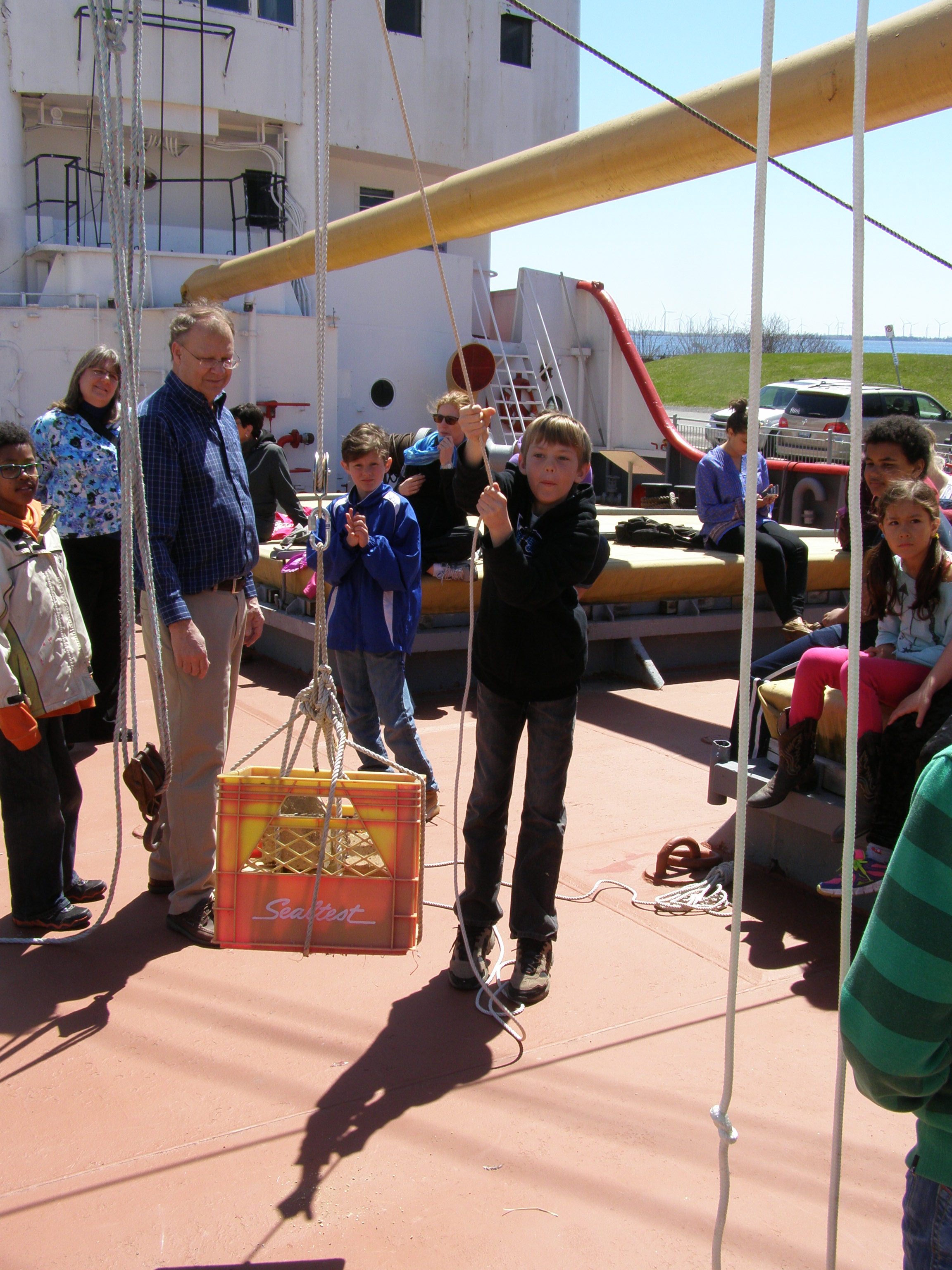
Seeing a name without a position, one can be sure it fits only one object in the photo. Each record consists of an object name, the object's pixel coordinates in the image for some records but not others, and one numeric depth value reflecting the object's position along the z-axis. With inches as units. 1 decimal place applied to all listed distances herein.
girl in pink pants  138.5
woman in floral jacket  202.7
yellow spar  167.6
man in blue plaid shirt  132.4
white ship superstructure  553.9
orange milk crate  107.9
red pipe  585.9
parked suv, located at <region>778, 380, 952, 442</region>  779.4
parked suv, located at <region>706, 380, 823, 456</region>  797.2
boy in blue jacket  175.5
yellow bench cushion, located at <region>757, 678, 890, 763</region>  149.2
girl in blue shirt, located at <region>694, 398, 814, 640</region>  299.1
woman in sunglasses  223.6
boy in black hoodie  122.5
